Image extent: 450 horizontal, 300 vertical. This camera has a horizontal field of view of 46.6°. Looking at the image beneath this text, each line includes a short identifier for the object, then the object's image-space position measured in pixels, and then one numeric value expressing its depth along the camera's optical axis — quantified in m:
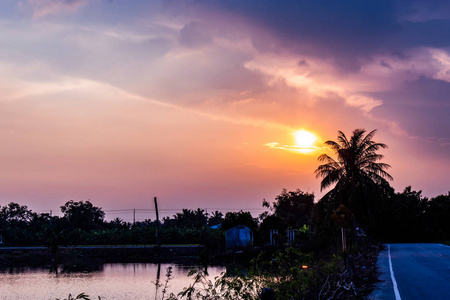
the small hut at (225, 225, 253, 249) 63.06
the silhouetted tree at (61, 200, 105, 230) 93.88
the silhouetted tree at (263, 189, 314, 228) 102.69
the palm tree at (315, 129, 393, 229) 51.03
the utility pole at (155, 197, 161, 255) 63.88
